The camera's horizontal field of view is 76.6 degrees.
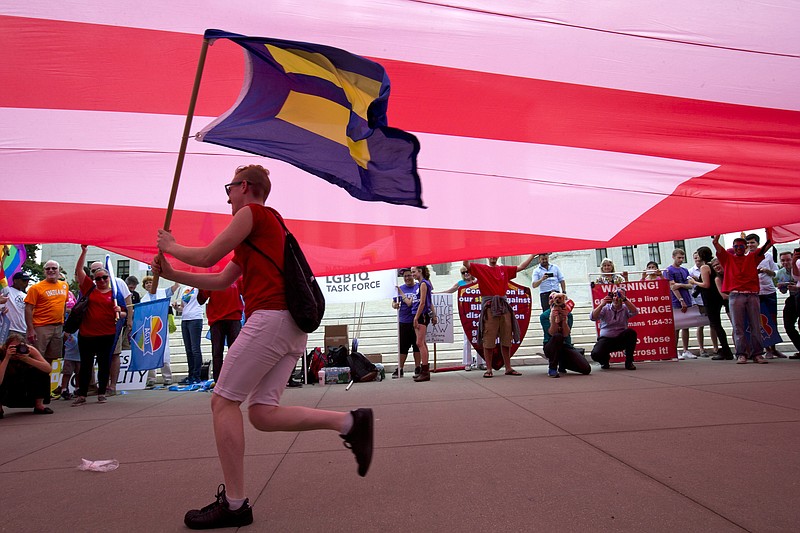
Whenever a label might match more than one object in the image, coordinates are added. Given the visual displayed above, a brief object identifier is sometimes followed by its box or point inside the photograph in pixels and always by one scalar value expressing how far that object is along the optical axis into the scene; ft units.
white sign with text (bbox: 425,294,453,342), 31.73
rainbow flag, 24.16
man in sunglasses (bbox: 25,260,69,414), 21.81
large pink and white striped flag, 10.78
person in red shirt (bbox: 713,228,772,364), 24.49
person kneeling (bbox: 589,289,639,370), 25.47
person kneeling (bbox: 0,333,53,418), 18.78
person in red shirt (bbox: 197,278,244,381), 22.24
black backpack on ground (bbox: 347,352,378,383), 26.00
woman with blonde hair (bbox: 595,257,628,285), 30.25
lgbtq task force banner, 31.65
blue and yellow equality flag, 8.73
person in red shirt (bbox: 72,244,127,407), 21.36
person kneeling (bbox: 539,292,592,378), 23.61
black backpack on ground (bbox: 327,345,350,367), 27.06
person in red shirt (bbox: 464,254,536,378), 24.66
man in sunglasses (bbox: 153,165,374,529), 6.89
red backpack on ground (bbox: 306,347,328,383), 27.04
